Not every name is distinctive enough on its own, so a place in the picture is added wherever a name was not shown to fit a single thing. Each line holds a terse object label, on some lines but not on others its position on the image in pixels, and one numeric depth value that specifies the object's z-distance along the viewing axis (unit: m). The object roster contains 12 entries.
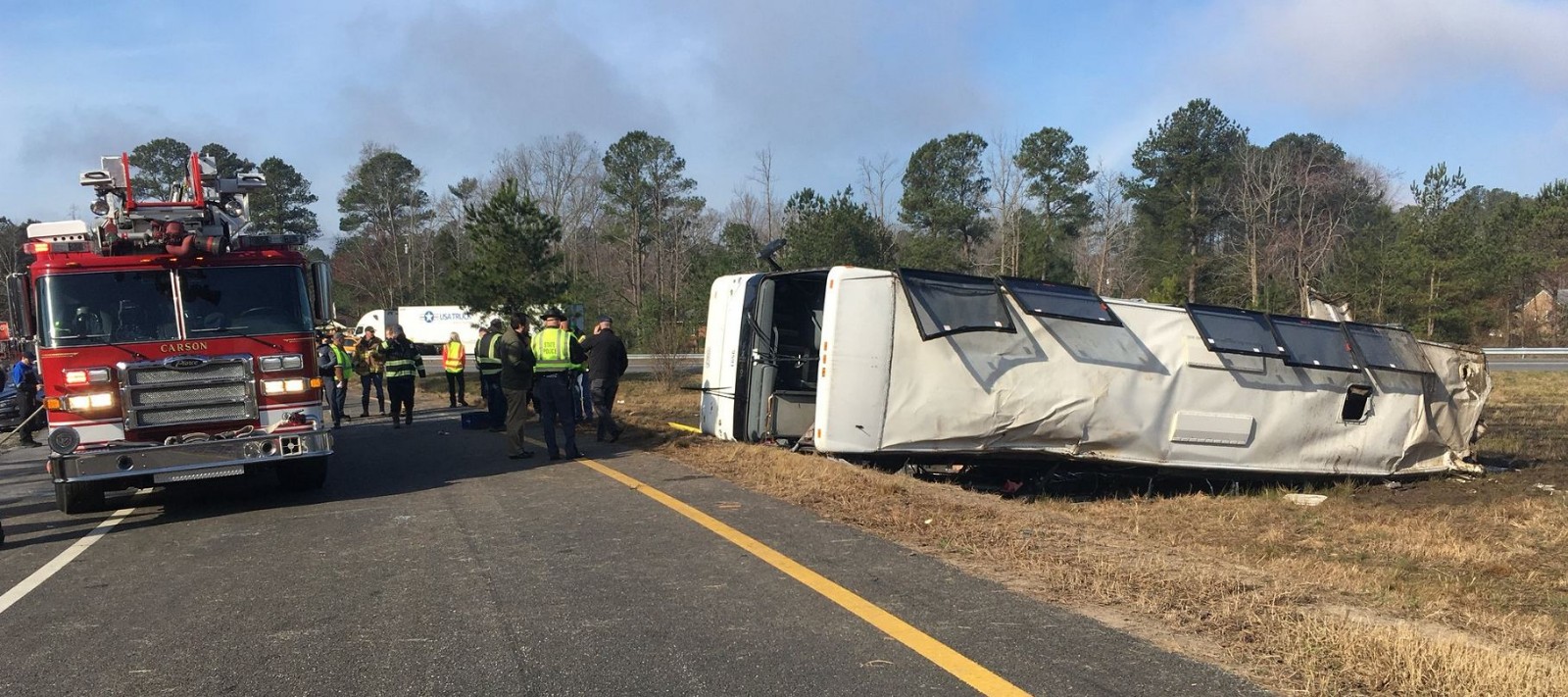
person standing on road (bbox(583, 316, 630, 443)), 12.66
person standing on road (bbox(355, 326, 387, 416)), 18.20
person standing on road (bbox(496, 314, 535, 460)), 11.35
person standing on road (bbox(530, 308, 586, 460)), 11.30
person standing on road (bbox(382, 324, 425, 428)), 16.28
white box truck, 51.81
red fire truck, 8.45
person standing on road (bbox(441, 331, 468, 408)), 18.36
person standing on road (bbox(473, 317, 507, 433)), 15.08
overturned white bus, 9.27
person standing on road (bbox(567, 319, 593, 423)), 15.75
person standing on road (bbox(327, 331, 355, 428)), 16.70
